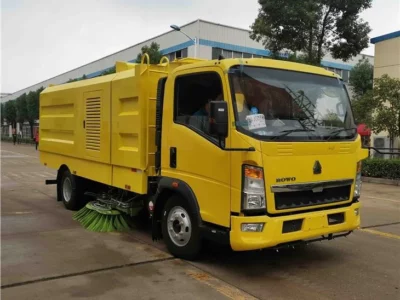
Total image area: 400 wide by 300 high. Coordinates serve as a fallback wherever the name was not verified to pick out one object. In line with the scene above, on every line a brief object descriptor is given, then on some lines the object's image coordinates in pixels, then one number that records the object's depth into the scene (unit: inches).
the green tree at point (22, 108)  2285.9
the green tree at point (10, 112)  2603.3
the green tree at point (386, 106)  643.5
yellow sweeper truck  174.4
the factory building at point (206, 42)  1433.3
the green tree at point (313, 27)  803.4
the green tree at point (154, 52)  1077.1
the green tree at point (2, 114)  2719.5
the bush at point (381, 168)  581.0
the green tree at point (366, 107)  666.2
